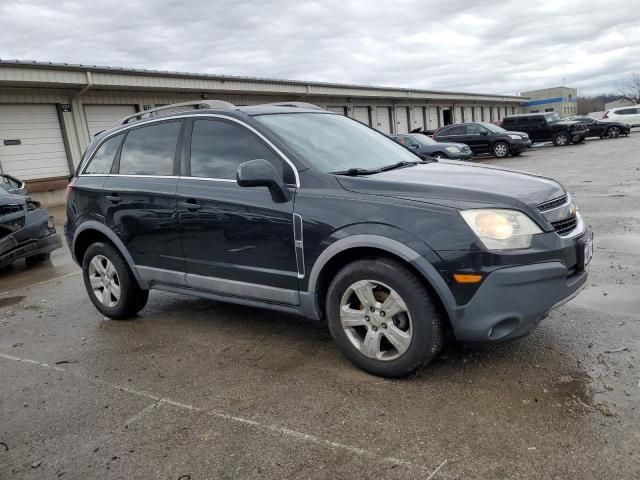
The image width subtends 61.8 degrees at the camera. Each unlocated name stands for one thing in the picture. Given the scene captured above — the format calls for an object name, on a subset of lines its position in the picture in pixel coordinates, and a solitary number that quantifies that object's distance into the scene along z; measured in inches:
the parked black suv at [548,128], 1048.8
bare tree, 3491.6
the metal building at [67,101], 625.6
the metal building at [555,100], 3212.6
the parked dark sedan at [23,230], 296.8
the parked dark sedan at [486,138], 895.7
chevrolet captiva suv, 121.7
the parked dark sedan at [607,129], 1171.9
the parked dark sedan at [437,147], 724.7
